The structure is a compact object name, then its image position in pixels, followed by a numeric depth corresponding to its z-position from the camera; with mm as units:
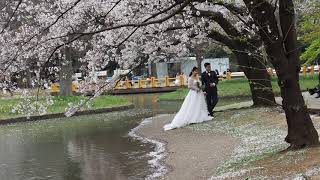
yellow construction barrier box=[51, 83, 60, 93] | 48344
